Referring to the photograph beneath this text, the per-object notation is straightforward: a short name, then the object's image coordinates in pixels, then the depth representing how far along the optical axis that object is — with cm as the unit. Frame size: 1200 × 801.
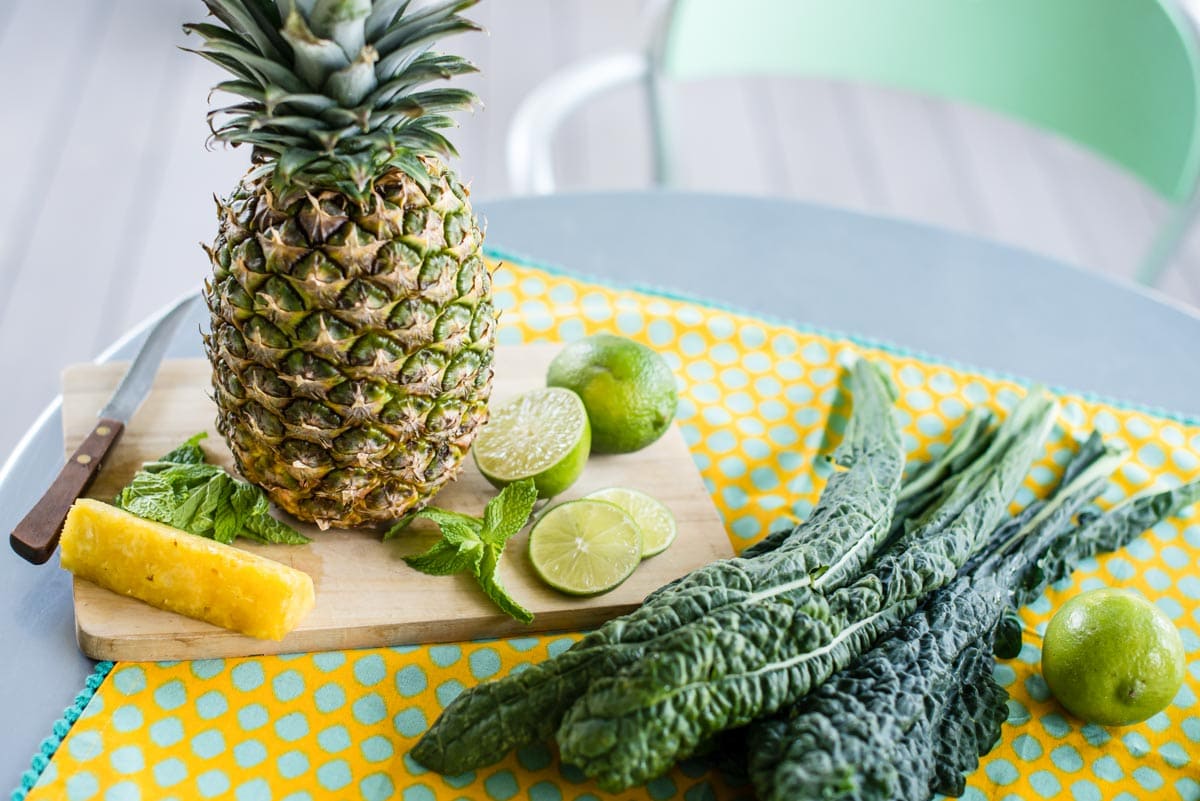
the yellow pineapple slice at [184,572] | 71
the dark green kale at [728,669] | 64
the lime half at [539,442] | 78
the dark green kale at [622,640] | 66
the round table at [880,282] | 91
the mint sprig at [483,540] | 74
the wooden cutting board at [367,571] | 71
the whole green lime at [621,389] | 80
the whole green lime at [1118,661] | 71
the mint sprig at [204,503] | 74
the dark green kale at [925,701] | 64
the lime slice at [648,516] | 77
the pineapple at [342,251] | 67
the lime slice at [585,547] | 75
